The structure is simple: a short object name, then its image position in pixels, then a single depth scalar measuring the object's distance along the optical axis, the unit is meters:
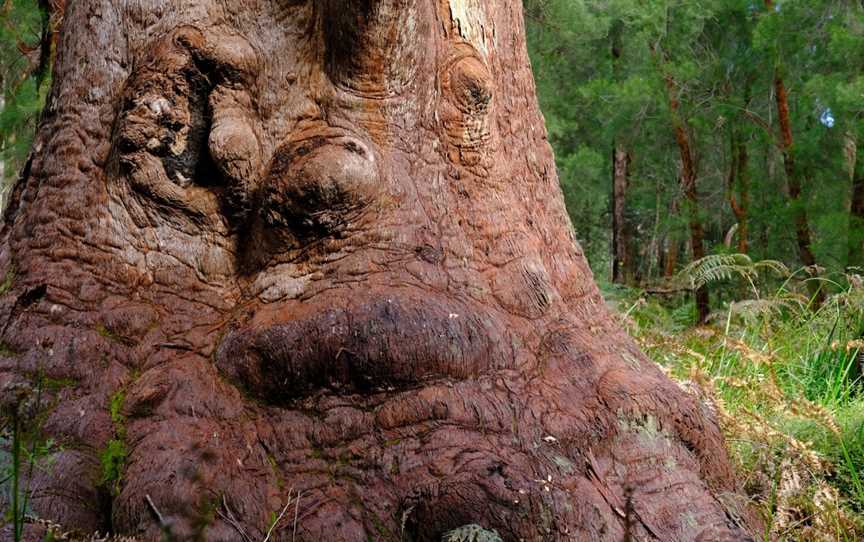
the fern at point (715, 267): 4.68
